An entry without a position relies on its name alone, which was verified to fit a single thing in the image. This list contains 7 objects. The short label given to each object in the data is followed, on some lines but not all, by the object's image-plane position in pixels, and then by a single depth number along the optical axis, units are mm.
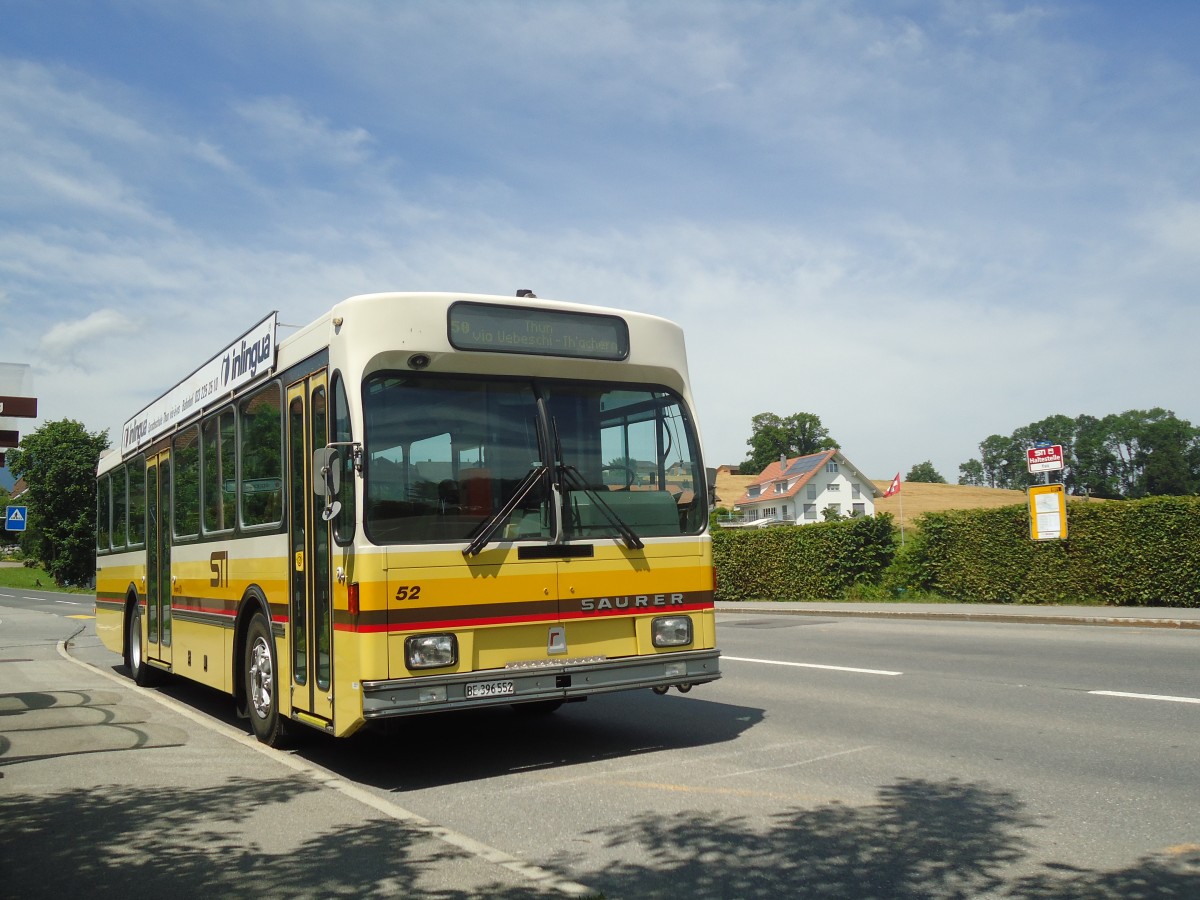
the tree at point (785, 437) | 126750
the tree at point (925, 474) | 164125
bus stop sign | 21984
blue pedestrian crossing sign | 32281
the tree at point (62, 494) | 79688
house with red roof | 102638
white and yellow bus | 7160
